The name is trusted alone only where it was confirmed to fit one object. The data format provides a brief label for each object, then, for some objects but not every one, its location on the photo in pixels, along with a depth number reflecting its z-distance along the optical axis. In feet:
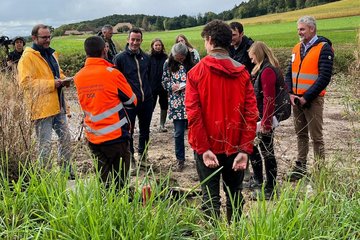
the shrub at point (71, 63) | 56.75
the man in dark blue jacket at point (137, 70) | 20.68
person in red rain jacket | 11.99
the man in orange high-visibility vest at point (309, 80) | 18.57
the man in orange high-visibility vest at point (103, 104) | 14.60
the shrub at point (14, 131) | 14.02
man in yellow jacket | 16.92
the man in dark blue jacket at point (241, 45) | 19.70
